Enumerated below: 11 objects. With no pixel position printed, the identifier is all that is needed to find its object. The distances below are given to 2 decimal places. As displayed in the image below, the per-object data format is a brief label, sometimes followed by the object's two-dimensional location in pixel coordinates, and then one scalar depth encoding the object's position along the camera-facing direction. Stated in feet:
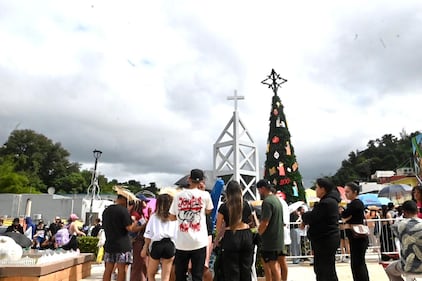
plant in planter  35.60
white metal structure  47.78
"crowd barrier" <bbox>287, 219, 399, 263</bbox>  31.48
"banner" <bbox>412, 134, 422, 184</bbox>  104.78
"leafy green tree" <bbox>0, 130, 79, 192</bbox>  215.31
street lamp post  53.88
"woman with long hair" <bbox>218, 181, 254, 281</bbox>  13.85
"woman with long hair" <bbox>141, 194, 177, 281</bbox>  16.19
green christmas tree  49.32
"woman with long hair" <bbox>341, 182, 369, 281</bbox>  16.61
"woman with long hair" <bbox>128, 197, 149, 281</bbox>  20.04
